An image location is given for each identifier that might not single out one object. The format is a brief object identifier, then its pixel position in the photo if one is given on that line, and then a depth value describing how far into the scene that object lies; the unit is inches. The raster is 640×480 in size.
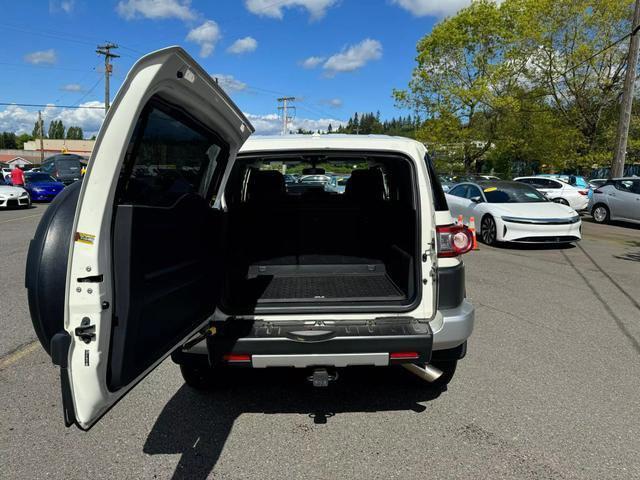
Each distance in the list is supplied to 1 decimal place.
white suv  68.8
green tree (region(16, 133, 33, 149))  5196.9
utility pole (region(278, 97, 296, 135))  2275.1
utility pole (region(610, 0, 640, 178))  641.3
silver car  560.7
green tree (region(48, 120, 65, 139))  5285.4
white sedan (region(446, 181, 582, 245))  386.3
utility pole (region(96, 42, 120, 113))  1601.9
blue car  824.3
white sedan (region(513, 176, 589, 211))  703.7
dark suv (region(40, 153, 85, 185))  1101.1
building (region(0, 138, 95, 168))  3456.0
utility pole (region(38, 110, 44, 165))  2672.2
